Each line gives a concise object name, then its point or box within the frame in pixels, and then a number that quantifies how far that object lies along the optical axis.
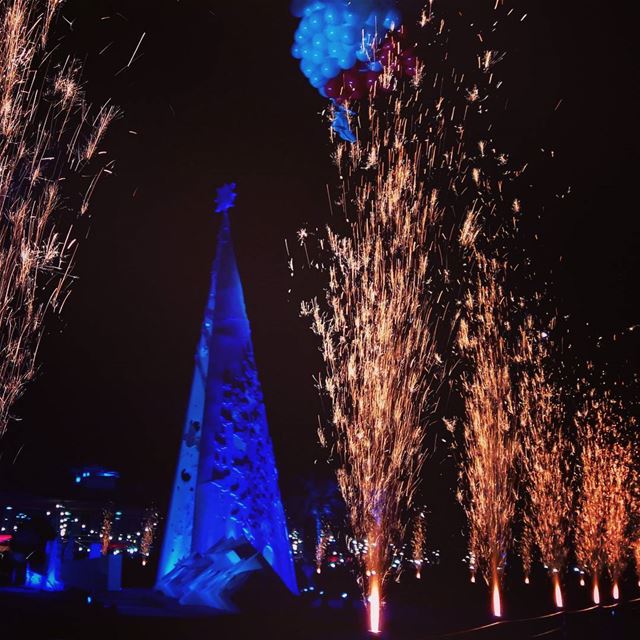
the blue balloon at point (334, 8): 10.98
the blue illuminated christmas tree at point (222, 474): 12.78
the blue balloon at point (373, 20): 11.05
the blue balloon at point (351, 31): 10.93
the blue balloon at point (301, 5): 11.16
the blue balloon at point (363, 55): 11.45
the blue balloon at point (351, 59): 11.26
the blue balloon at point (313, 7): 11.04
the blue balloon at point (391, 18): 11.21
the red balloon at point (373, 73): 12.26
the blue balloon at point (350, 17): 10.95
